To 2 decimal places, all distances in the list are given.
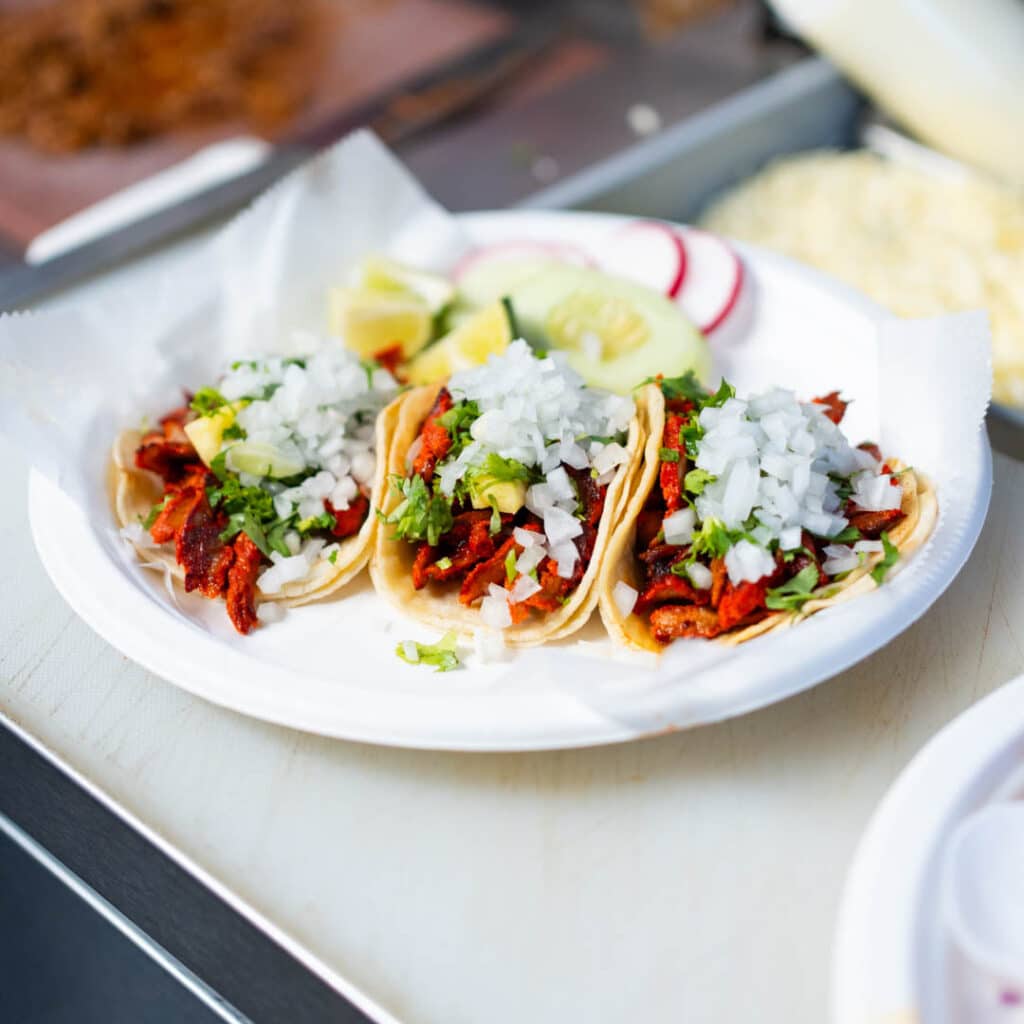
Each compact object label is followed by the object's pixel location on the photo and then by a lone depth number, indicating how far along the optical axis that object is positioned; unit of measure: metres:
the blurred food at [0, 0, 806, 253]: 0.84
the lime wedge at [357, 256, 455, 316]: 0.60
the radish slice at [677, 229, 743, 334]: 0.59
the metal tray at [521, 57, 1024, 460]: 0.69
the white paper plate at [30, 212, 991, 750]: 0.45
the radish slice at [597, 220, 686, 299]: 0.60
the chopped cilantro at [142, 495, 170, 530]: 0.52
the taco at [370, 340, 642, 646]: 0.49
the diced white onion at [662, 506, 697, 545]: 0.49
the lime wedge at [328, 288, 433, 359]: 0.58
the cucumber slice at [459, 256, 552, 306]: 0.60
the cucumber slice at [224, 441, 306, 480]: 0.52
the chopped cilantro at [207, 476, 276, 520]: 0.52
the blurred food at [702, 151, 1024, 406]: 0.66
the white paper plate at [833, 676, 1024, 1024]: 0.40
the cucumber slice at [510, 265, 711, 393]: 0.56
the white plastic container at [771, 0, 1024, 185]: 0.66
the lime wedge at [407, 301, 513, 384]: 0.56
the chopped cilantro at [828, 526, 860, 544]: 0.48
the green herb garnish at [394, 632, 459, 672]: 0.48
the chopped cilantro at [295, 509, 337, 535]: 0.52
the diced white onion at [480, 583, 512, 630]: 0.49
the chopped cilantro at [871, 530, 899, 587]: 0.46
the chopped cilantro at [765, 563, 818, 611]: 0.47
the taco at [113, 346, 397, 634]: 0.51
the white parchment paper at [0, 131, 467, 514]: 0.53
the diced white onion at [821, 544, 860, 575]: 0.48
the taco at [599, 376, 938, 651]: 0.47
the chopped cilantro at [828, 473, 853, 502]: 0.49
